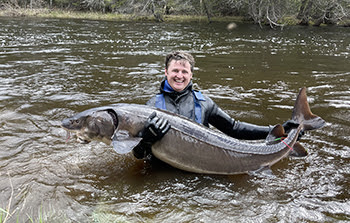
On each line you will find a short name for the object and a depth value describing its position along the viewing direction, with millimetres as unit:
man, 3865
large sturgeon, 3371
